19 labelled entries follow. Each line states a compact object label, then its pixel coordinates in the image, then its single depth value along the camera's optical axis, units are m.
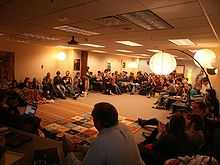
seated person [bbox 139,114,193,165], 2.52
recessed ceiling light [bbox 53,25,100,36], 4.36
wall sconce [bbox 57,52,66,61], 10.34
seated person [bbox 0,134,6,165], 1.24
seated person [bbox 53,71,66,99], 8.81
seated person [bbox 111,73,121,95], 11.23
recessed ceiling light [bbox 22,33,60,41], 6.06
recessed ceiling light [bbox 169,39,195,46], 5.27
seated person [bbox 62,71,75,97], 9.35
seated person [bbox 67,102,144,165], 1.37
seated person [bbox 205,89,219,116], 4.92
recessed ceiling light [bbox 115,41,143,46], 6.37
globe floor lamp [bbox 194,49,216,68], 4.56
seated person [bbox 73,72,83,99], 9.85
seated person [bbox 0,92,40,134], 3.15
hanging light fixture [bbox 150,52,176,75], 2.98
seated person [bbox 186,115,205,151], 2.86
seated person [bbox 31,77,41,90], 8.40
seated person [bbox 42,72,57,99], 8.48
